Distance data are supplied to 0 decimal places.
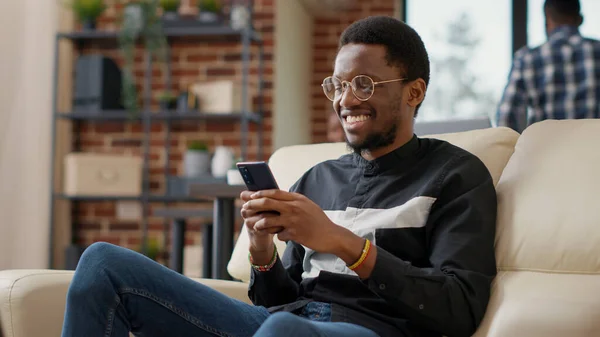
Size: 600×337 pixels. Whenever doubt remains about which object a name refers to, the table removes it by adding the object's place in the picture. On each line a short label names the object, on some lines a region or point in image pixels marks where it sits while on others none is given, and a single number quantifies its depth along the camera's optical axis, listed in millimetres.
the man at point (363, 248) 1419
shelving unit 4816
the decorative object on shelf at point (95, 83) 4980
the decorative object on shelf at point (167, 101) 4906
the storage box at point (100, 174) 4844
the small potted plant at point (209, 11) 4812
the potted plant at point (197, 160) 4730
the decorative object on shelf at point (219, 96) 4785
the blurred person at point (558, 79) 3496
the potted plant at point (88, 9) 4988
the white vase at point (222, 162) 4590
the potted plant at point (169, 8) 4895
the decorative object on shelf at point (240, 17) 4773
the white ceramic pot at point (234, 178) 2576
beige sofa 1364
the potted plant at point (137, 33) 4867
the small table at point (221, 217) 2439
